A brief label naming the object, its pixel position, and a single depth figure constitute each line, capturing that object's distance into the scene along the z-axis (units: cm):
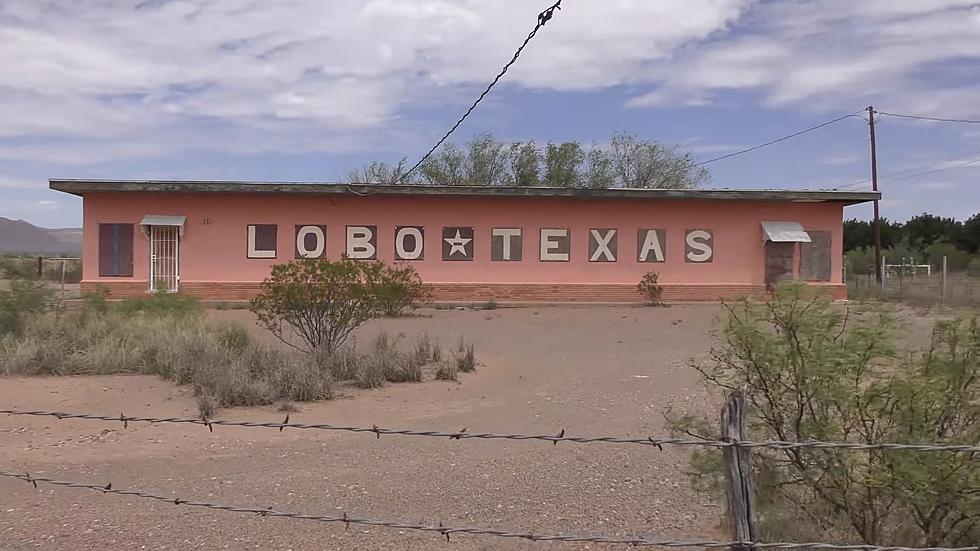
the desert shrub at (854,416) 470
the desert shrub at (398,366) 1195
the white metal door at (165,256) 2570
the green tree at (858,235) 6249
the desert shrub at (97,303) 1819
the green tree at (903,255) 4661
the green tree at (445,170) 4350
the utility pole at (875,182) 3797
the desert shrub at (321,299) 1325
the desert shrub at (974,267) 4055
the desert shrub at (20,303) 1450
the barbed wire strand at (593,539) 378
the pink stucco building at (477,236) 2566
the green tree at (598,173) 4491
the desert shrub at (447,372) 1221
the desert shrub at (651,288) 2628
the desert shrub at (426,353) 1336
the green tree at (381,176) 4125
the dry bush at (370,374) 1149
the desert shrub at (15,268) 4124
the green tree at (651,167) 4581
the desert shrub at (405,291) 2004
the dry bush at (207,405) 943
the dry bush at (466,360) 1305
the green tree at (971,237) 5591
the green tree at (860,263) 4454
